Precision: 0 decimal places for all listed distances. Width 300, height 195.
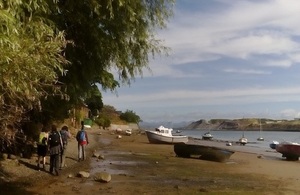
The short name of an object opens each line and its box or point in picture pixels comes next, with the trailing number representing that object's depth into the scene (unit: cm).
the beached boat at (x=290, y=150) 2766
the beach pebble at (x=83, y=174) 1150
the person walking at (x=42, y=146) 1167
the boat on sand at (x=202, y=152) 2090
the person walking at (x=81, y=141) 1550
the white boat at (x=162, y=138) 3557
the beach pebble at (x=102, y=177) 1091
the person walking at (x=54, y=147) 1125
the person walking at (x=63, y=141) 1228
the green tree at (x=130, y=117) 7459
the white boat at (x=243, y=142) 5055
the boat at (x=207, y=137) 6533
